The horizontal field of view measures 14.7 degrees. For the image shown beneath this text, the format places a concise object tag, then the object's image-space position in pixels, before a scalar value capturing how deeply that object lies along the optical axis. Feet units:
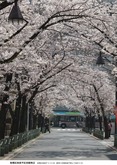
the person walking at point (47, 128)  244.67
